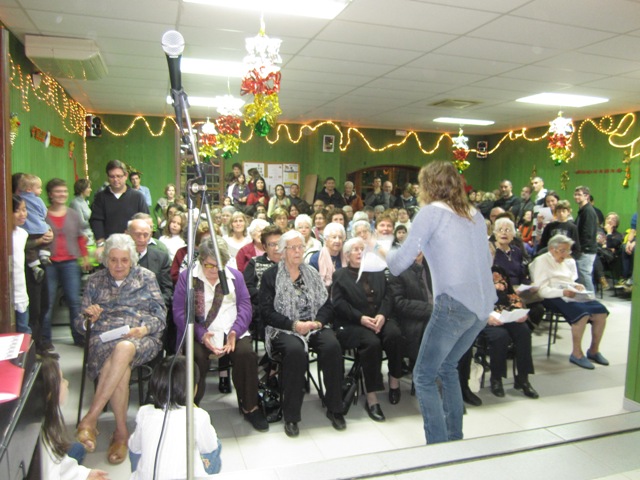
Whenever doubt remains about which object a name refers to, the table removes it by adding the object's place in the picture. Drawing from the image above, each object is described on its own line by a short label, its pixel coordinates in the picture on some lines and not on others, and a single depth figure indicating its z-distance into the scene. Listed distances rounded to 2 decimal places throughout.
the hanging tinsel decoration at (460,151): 9.50
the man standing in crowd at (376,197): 8.99
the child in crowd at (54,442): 1.42
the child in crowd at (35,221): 3.51
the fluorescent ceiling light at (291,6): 3.50
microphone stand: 1.47
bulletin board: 10.12
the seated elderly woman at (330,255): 3.81
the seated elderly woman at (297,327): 2.86
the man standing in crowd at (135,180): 7.77
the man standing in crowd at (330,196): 8.47
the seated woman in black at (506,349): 3.41
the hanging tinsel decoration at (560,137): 7.33
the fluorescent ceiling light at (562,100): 6.81
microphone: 1.42
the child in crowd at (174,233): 4.55
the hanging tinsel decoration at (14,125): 4.18
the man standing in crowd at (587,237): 5.79
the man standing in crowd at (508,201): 7.73
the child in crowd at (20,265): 2.96
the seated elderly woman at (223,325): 2.88
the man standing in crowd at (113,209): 4.24
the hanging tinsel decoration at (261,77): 3.69
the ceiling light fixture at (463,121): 9.07
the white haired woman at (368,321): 3.07
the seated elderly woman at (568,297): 4.02
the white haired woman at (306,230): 4.48
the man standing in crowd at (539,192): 7.31
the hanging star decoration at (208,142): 5.43
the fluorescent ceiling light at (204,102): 7.50
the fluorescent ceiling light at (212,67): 5.27
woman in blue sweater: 2.10
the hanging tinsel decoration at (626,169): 8.09
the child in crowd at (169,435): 1.70
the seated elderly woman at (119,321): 2.63
